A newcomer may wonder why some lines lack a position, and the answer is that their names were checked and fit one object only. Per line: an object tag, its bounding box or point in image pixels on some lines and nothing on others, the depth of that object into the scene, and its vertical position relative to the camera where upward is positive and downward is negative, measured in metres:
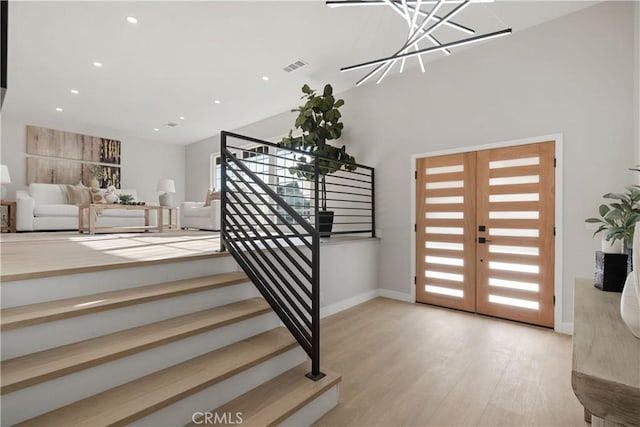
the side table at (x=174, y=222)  7.22 -0.31
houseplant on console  1.68 -0.03
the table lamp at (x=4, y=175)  5.04 +0.58
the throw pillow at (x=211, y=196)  6.15 +0.32
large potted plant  4.26 +1.20
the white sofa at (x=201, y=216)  5.66 -0.09
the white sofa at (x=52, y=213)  5.39 -0.06
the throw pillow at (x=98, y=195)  5.96 +0.32
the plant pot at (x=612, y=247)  1.81 -0.20
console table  0.69 -0.41
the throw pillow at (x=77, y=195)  6.40 +0.33
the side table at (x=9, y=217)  5.57 -0.15
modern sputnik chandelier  1.86 +1.31
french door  3.17 -0.21
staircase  1.31 -0.78
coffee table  4.82 -0.17
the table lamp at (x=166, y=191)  7.23 +0.49
